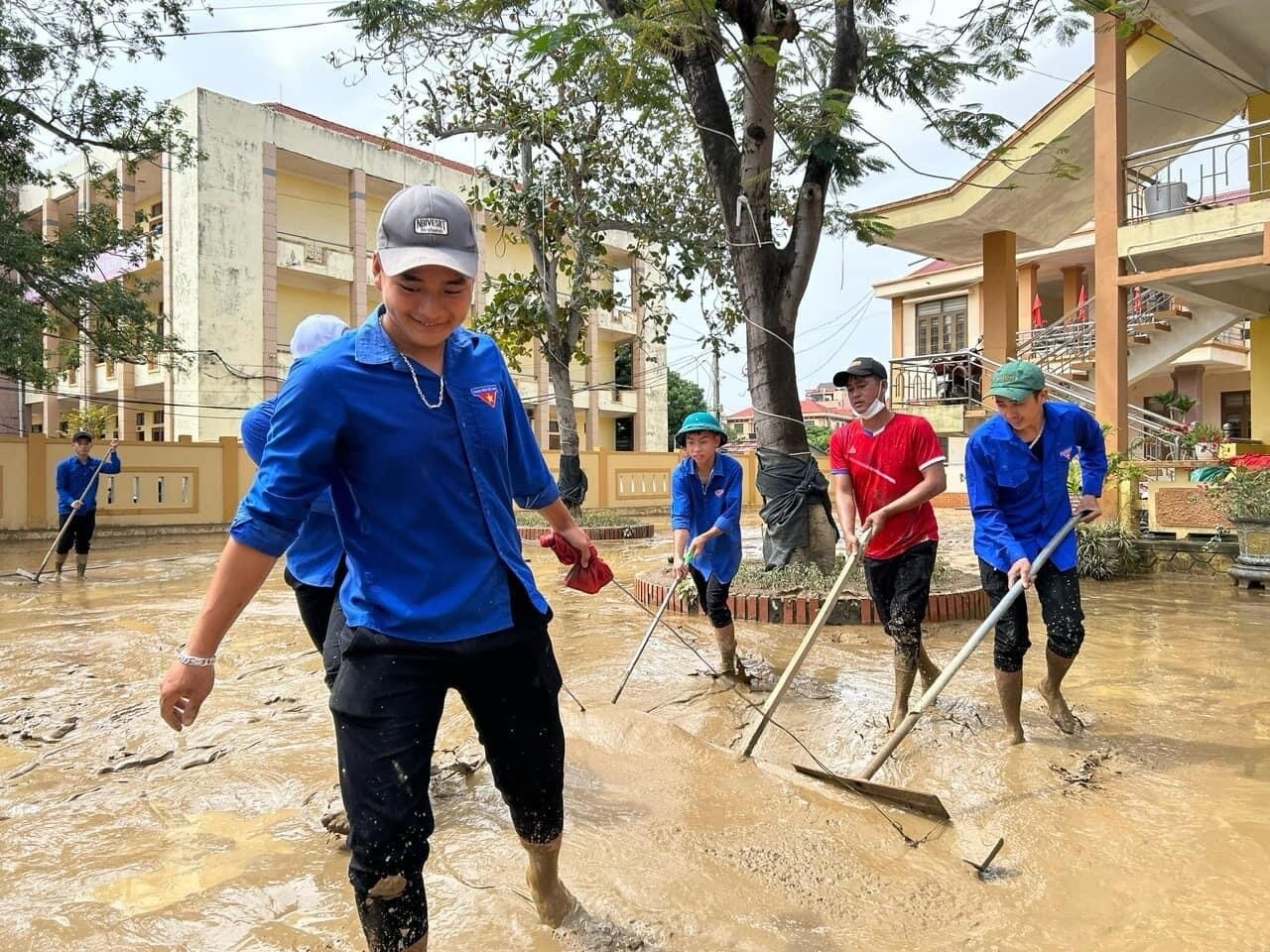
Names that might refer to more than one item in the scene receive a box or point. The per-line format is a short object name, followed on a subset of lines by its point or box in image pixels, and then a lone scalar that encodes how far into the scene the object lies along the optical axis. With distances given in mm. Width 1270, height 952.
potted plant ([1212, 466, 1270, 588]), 7551
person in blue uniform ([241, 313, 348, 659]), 2920
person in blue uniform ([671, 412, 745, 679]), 4848
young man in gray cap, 1729
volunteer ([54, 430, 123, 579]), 10039
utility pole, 19984
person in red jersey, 4020
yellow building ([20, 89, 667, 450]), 20812
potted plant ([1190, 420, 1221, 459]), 9969
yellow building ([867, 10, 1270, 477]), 9961
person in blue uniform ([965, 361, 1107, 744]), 3768
